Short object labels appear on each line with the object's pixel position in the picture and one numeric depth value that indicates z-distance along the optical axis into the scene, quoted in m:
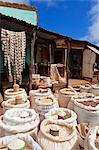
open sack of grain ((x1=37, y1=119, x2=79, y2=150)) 1.88
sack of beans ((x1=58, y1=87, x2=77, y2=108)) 3.66
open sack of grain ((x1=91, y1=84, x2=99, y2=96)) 4.20
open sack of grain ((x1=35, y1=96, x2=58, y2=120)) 2.88
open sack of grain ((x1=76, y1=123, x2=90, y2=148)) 2.00
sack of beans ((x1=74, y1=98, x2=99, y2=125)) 2.79
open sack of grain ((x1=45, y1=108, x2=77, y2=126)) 2.30
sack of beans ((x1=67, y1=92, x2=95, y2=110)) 3.29
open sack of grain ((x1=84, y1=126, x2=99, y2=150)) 1.74
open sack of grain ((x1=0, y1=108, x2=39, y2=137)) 2.10
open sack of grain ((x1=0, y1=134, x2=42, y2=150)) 1.54
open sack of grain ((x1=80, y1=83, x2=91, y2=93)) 4.32
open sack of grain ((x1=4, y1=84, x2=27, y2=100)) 3.53
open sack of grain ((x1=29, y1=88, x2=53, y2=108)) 3.47
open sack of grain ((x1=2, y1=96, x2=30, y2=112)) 2.88
